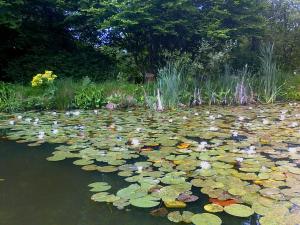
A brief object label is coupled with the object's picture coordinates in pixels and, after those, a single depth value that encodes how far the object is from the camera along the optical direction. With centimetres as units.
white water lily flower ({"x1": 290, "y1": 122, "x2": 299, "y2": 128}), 307
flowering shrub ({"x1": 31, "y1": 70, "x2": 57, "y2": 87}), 487
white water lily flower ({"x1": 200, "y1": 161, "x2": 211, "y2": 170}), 191
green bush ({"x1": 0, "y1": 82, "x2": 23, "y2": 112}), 447
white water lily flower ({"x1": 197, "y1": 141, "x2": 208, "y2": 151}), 232
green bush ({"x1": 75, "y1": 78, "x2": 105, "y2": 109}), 478
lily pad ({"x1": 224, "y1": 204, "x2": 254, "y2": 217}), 136
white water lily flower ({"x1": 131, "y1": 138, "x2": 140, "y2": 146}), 248
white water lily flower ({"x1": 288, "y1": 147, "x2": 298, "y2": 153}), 221
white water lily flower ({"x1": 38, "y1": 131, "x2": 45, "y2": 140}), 269
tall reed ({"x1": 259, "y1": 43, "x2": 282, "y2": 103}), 512
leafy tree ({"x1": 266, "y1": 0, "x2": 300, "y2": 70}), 766
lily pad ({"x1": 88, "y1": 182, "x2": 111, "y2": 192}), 166
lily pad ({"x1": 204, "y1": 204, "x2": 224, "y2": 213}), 141
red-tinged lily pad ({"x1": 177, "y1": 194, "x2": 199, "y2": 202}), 152
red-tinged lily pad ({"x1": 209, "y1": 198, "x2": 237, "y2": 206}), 147
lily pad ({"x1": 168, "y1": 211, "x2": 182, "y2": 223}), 132
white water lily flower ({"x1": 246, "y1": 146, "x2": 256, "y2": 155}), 222
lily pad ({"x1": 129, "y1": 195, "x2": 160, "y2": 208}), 145
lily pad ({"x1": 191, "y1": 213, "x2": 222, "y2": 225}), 130
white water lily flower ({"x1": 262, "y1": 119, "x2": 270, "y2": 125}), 321
